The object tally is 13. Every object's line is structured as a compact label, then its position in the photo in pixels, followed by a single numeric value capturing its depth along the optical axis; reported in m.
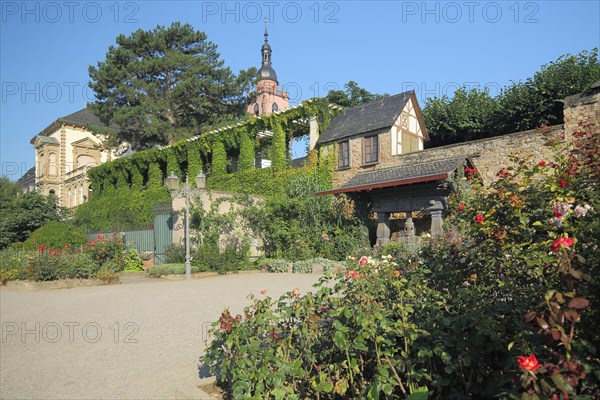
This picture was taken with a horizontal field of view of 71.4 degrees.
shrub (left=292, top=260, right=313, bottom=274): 13.37
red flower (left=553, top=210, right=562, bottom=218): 2.44
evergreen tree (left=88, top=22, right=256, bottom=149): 29.96
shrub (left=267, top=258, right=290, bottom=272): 13.86
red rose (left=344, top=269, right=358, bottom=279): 3.40
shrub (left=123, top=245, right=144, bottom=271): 15.45
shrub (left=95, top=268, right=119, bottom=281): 11.63
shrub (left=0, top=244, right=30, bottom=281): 11.65
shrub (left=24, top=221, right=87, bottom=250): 16.78
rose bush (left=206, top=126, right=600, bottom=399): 1.83
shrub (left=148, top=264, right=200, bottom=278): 13.09
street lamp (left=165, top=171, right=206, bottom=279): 12.62
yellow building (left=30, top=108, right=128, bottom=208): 48.28
